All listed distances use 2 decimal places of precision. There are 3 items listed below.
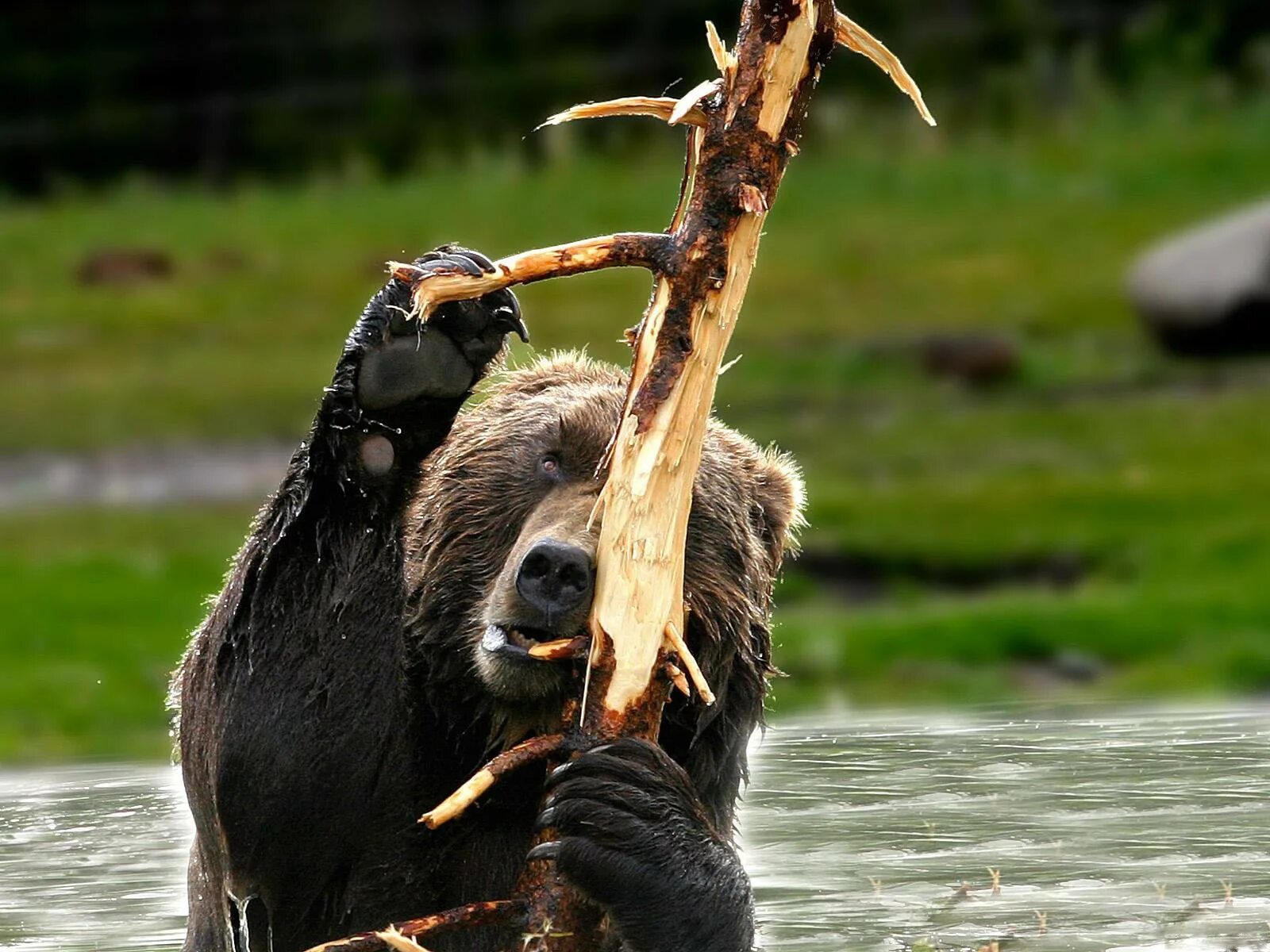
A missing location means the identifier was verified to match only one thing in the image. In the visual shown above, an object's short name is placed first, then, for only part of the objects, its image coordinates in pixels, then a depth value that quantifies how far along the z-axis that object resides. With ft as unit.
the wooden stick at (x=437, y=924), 29.84
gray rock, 119.24
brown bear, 34.94
